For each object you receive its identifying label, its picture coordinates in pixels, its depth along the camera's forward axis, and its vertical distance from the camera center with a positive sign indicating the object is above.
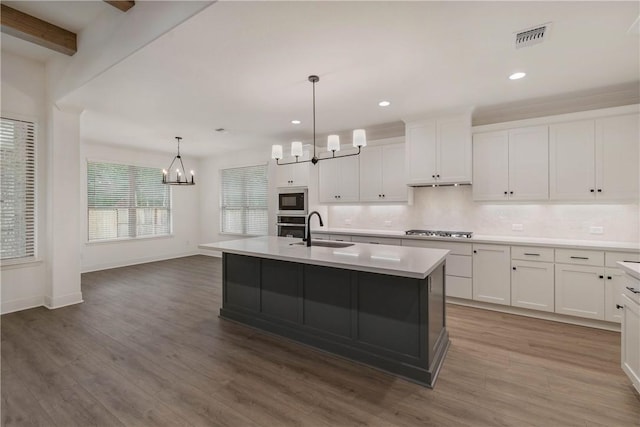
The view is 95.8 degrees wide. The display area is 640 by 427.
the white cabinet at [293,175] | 5.39 +0.72
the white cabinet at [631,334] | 1.93 -0.88
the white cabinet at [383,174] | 4.57 +0.61
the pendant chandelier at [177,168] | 7.35 +1.12
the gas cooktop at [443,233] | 3.92 -0.33
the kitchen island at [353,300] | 2.22 -0.81
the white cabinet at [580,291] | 3.10 -0.89
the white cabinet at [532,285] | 3.34 -0.89
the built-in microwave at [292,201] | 5.41 +0.22
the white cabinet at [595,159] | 3.18 +0.59
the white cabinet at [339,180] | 5.02 +0.57
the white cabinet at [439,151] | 3.96 +0.86
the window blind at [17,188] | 3.60 +0.35
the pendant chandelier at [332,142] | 2.92 +0.74
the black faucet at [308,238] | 3.11 -0.28
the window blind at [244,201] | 6.86 +0.30
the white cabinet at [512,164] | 3.61 +0.60
